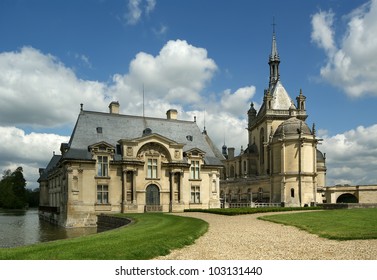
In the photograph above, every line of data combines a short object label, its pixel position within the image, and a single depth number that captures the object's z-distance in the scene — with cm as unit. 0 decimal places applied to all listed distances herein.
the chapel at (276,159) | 5750
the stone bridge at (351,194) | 6259
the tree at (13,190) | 9806
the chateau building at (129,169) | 3925
